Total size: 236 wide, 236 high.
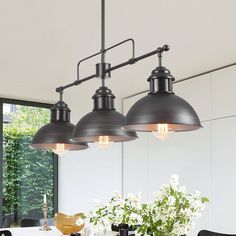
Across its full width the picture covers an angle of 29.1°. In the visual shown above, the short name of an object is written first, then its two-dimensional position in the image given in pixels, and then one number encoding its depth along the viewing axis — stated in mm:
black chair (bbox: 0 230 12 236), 3354
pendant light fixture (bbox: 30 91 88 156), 3021
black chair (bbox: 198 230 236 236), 3814
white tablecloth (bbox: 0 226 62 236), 3684
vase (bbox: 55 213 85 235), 3461
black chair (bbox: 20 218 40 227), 4777
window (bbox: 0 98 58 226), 5406
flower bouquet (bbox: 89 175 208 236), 1703
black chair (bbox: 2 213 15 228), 5275
